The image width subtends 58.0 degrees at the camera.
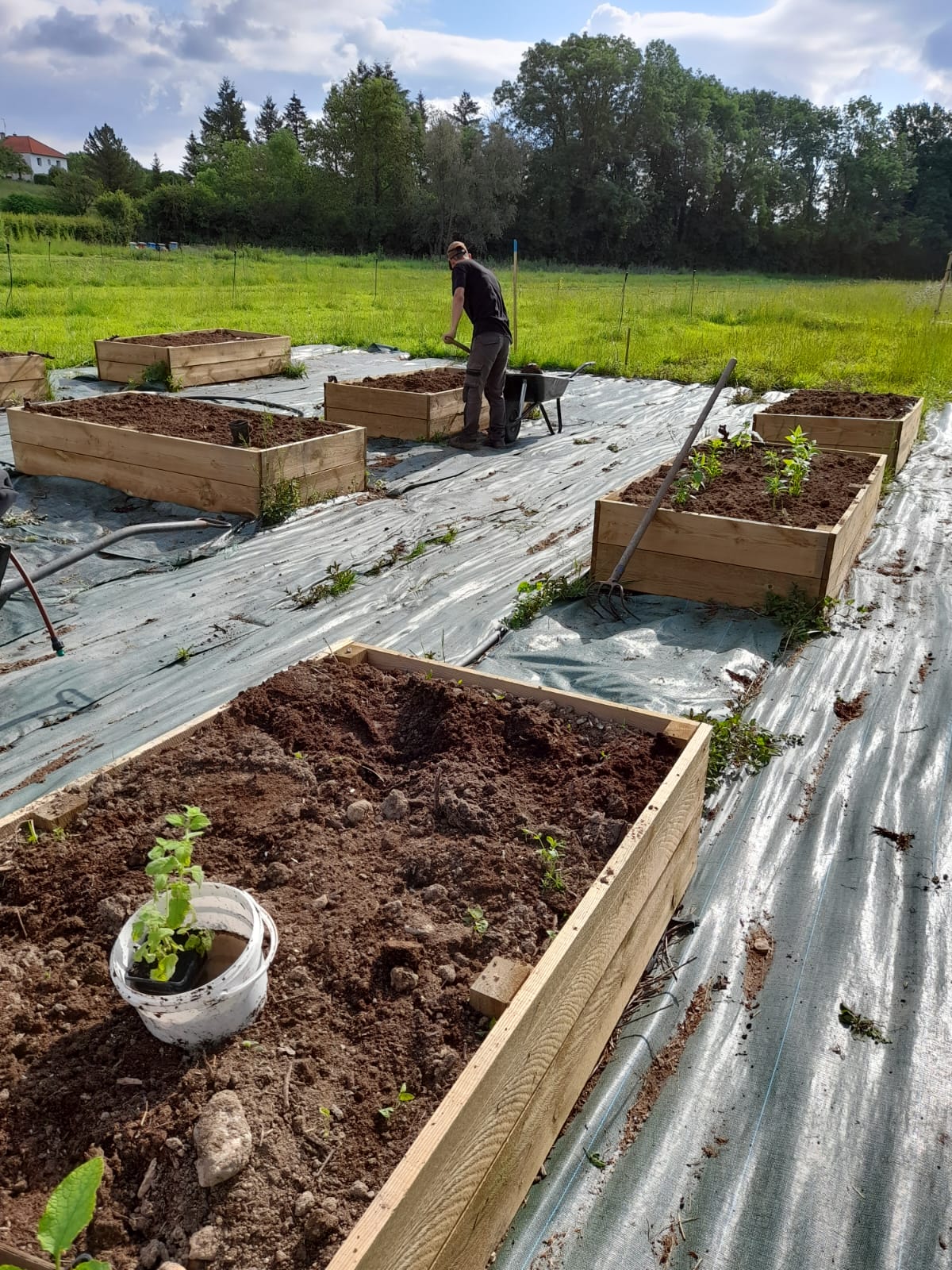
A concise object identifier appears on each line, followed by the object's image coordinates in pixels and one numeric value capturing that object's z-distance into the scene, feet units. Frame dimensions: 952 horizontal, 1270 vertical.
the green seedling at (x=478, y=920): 6.82
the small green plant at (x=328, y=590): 16.29
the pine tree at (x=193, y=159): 203.72
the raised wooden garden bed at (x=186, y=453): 20.03
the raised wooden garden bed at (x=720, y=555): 15.16
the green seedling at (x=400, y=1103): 5.36
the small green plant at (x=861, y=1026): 7.41
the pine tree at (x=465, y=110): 261.85
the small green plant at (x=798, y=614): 14.73
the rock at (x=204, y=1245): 4.54
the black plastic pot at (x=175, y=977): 5.72
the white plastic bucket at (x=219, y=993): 5.36
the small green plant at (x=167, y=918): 5.52
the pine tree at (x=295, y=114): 259.80
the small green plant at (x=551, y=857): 7.22
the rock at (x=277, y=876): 7.29
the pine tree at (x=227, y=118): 235.61
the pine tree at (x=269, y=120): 262.88
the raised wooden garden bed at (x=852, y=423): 24.36
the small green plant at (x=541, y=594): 15.43
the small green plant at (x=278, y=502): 19.97
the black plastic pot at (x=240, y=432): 20.44
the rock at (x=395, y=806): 8.21
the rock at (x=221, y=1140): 4.85
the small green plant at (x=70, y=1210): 3.90
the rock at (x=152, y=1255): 4.55
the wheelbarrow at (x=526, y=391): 27.84
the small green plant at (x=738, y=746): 11.21
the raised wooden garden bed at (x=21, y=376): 29.45
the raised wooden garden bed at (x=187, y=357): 33.63
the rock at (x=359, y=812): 8.11
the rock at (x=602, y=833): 7.68
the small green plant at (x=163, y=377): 33.37
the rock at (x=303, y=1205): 4.79
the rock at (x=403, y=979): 6.24
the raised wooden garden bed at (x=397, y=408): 27.81
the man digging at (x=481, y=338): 26.21
